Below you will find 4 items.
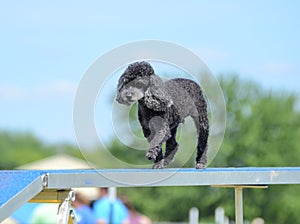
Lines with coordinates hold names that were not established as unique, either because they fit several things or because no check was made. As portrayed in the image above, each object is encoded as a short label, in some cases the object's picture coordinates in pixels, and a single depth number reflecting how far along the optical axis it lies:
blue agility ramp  6.79
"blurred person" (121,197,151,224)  23.52
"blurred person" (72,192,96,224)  19.17
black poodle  7.14
